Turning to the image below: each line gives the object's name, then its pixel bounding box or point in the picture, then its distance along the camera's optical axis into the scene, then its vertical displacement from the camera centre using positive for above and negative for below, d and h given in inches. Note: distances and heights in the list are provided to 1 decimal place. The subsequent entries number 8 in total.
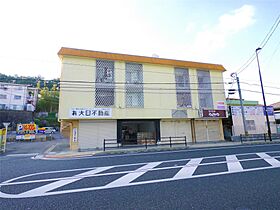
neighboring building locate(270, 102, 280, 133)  810.2 +93.7
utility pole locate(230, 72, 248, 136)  666.5 +89.8
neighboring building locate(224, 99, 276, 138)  720.3 +44.9
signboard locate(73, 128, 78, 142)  548.8 -9.6
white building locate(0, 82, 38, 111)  1705.2 +396.8
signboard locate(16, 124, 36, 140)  972.3 +7.1
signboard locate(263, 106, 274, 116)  791.3 +92.7
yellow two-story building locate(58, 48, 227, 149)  548.1 +130.3
